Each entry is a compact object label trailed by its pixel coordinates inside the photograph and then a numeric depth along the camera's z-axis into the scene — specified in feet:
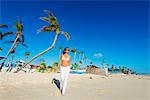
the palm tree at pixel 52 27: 41.46
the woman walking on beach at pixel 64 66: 11.54
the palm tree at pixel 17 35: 42.61
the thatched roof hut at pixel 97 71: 46.50
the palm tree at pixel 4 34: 42.11
